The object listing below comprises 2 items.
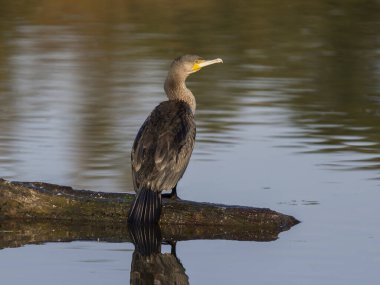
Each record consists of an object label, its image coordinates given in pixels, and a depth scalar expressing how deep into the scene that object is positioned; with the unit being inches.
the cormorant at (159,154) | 681.0
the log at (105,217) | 680.4
